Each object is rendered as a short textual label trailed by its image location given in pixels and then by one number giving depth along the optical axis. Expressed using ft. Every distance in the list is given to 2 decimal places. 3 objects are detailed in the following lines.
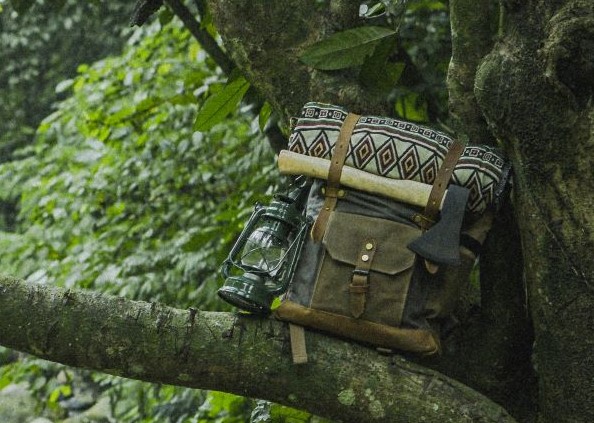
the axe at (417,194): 11.03
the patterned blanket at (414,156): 11.24
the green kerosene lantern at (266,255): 11.19
